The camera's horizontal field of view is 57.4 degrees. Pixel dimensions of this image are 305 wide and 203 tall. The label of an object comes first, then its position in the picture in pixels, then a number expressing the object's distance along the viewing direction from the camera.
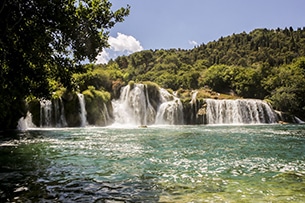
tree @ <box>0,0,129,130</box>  8.49
